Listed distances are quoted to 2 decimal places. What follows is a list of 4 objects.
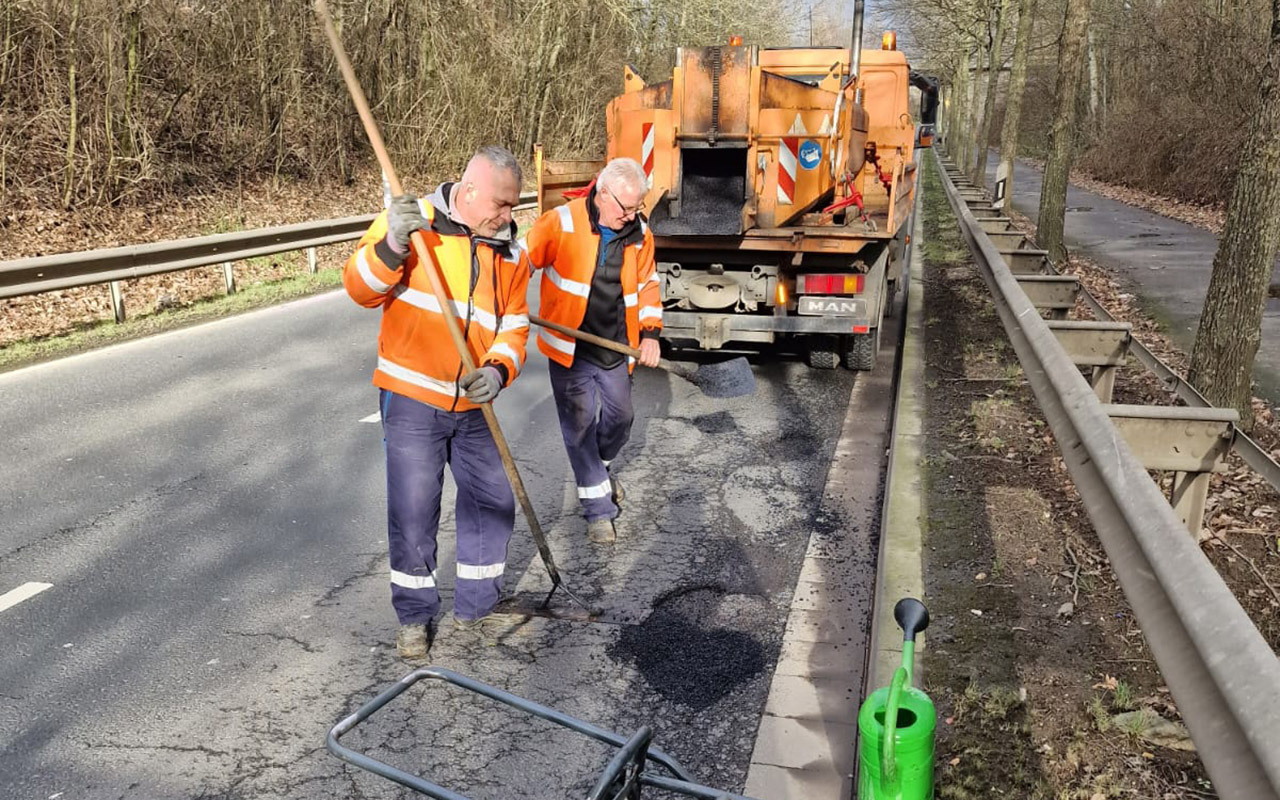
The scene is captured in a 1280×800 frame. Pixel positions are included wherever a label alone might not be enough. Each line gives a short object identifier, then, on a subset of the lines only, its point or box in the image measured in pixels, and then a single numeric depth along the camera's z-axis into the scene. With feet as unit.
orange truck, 25.66
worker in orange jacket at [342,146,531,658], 12.66
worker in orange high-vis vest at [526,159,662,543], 16.93
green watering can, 7.84
